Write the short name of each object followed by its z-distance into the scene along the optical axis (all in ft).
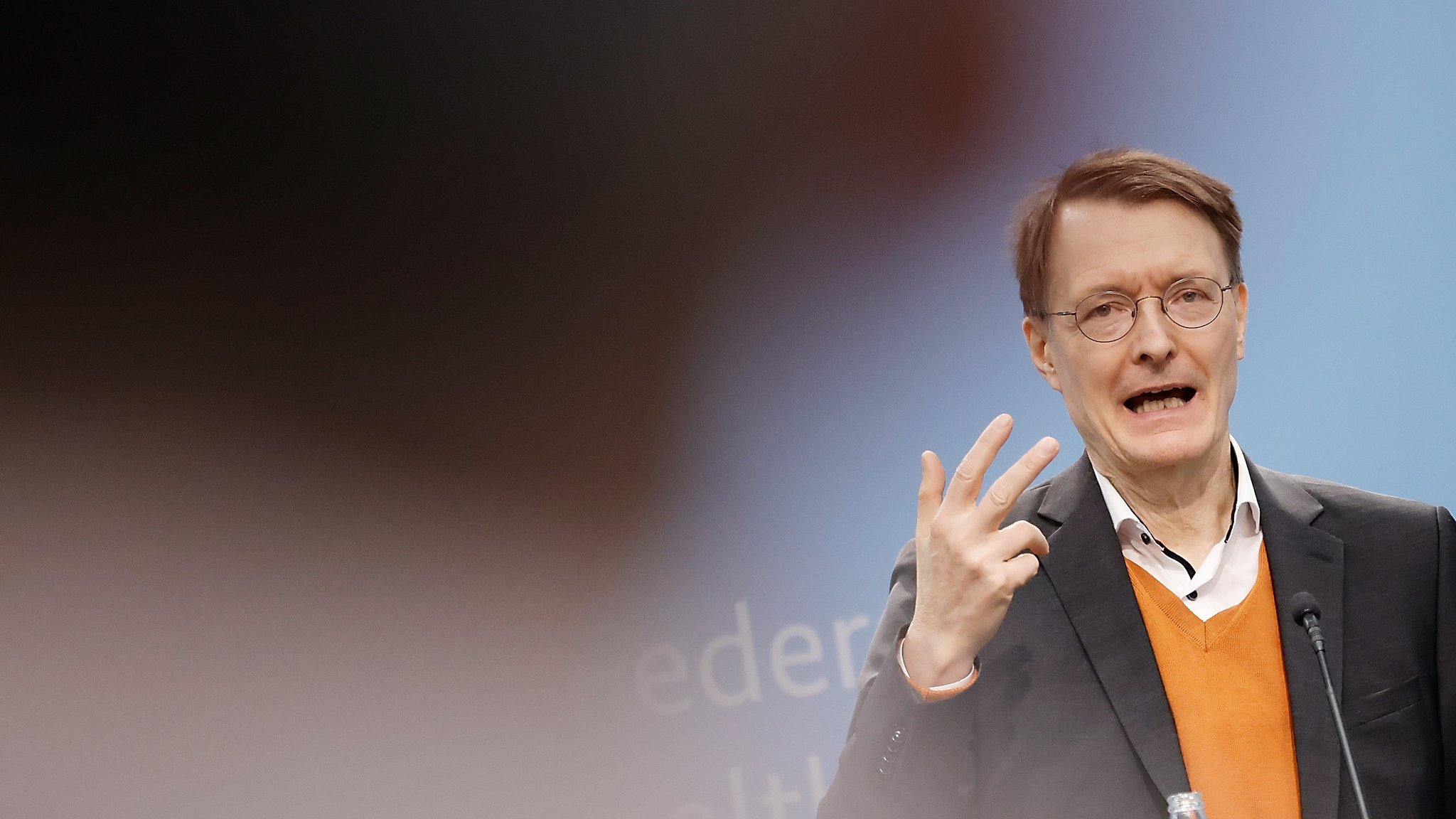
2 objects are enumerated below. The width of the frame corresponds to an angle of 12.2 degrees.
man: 16.62
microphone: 16.19
